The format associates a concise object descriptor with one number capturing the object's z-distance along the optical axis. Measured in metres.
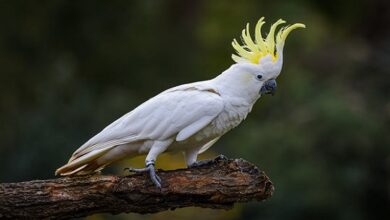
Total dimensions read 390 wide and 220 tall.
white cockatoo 11.48
